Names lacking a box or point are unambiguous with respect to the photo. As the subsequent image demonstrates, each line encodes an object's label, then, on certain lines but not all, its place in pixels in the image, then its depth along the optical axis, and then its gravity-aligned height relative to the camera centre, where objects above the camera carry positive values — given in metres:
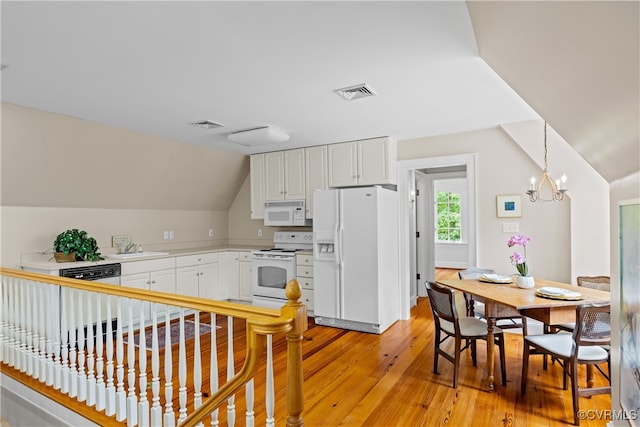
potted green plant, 3.78 -0.32
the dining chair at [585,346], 2.27 -0.92
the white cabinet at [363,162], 4.36 +0.67
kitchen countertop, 3.60 -0.49
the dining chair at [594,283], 3.11 -0.65
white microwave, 4.95 +0.03
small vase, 3.01 -0.60
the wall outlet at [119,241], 4.66 -0.32
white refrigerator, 4.04 -0.53
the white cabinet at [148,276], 4.14 -0.73
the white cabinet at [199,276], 4.74 -0.84
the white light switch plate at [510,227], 3.87 -0.16
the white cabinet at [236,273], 5.30 -0.88
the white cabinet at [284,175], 4.98 +0.59
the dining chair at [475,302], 3.50 -0.93
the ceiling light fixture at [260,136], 3.88 +0.92
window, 9.06 -0.10
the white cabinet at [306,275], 4.66 -0.81
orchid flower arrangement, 3.04 -0.40
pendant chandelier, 3.64 +0.24
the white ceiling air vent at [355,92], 2.73 +0.99
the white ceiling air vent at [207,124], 3.70 +0.99
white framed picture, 3.86 +0.07
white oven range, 4.78 -0.78
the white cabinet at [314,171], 4.77 +0.60
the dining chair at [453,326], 2.78 -0.97
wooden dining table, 2.47 -0.65
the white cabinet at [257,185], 5.37 +0.48
